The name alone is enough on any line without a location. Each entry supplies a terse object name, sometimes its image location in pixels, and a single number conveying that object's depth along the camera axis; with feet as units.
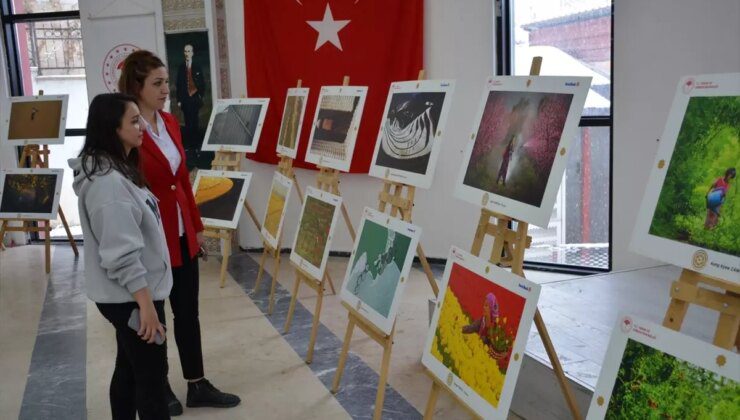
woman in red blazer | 8.52
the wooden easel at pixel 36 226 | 18.58
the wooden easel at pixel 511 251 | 7.44
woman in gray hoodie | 6.46
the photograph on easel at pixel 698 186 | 5.33
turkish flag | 17.37
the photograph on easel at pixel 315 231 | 11.63
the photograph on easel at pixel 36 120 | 19.11
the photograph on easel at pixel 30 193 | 18.63
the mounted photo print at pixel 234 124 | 16.74
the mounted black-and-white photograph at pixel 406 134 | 9.65
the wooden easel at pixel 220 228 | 16.60
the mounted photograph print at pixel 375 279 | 8.97
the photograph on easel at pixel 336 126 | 12.44
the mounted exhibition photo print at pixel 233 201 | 16.44
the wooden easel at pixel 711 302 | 5.13
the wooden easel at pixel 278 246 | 14.30
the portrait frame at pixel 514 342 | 6.59
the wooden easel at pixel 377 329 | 9.02
